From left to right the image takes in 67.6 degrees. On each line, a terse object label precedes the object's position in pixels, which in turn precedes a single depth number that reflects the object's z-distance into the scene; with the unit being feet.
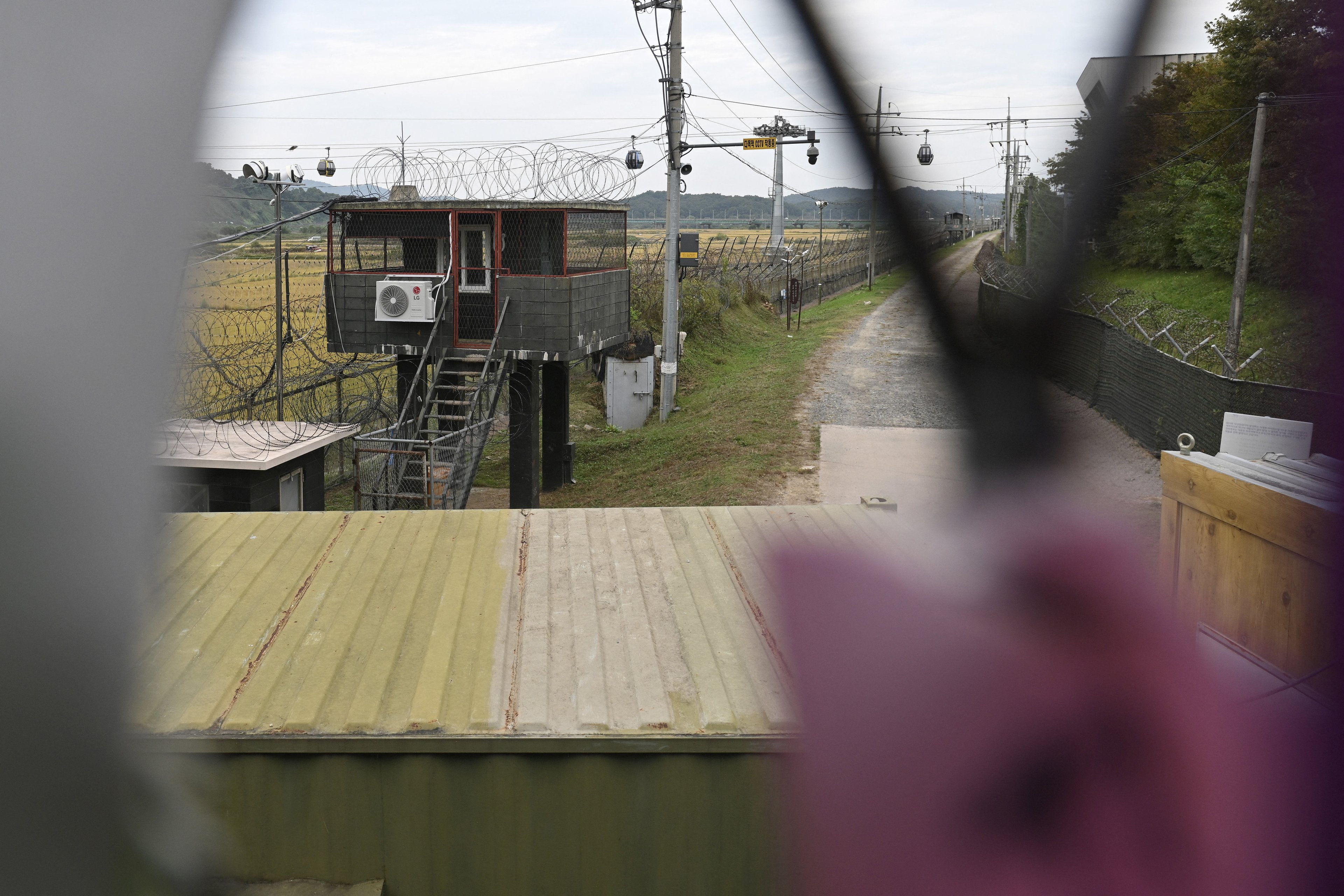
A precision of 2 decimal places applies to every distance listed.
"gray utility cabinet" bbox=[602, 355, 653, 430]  59.06
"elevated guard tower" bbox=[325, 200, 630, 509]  38.81
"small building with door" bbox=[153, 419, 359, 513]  28.48
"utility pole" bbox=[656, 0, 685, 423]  49.03
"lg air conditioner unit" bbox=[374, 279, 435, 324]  38.81
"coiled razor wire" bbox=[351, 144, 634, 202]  26.21
